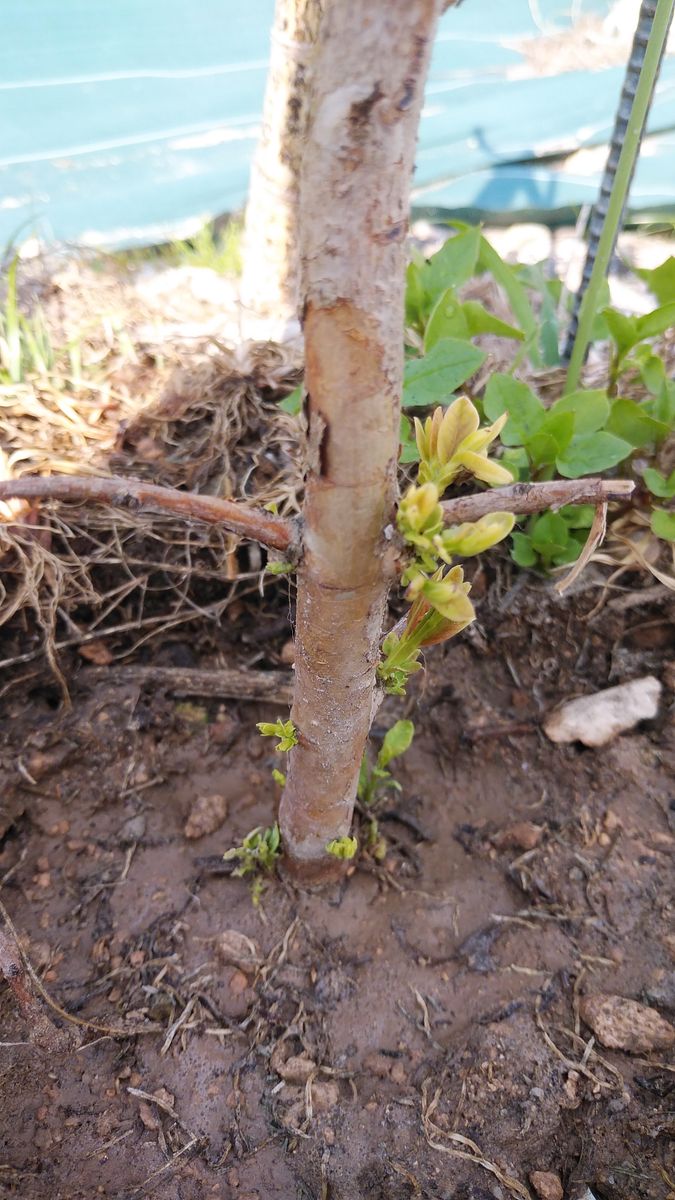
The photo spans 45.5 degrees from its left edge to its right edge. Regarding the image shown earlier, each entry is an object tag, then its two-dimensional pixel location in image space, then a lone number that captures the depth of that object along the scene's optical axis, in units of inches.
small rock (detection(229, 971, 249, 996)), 15.0
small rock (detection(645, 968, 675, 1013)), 14.7
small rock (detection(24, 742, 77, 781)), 17.5
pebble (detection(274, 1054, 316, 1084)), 14.0
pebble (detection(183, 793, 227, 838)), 17.2
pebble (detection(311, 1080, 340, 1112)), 13.8
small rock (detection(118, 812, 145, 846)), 17.1
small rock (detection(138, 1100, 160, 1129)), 13.3
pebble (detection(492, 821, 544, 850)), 17.3
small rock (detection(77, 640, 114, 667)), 19.3
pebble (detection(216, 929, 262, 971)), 15.3
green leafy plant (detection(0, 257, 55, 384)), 22.5
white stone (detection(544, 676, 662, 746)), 18.6
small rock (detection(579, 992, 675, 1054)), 14.1
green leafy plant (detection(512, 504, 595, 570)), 18.3
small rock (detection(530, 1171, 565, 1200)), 12.7
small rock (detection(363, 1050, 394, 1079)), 14.3
